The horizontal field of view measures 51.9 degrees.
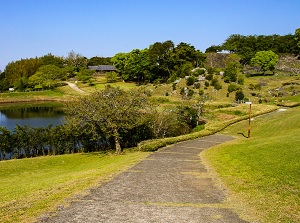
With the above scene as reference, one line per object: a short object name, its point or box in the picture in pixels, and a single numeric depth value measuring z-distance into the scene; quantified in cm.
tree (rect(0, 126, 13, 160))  3200
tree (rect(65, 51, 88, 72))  12462
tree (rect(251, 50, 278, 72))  8644
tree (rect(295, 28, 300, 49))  9326
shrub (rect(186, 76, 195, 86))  7131
